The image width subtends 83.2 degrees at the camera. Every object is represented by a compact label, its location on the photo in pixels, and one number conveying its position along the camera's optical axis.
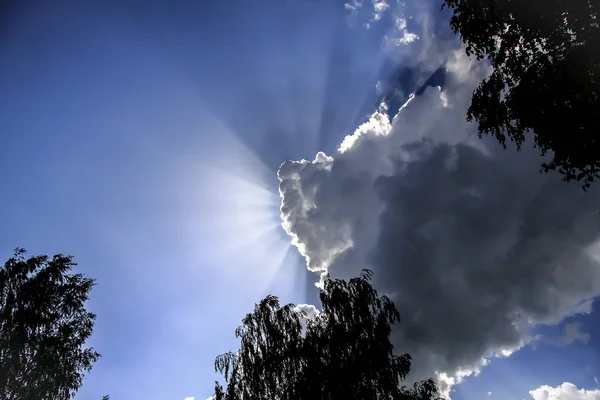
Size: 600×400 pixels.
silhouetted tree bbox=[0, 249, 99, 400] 17.81
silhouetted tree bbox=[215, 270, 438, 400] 17.05
